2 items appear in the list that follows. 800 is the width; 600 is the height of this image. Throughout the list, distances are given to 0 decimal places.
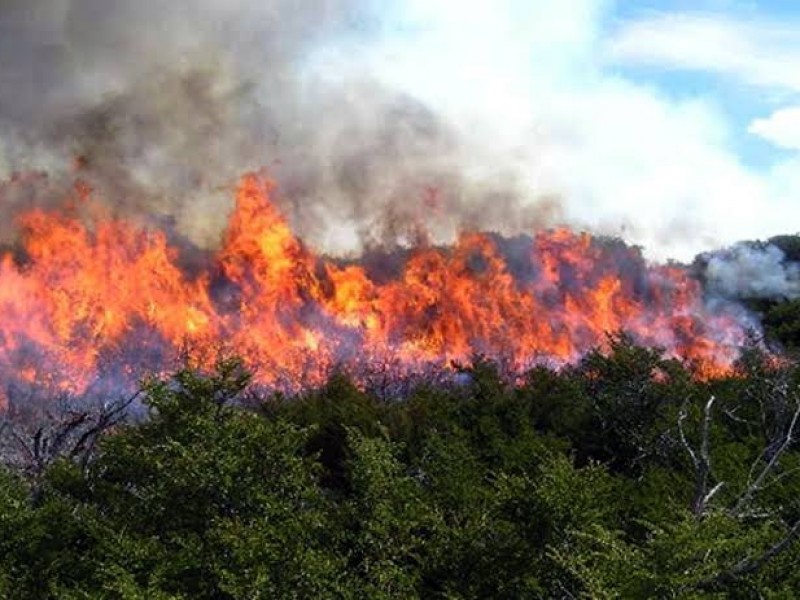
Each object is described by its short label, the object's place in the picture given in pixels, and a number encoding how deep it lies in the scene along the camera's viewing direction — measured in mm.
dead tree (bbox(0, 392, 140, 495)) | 26141
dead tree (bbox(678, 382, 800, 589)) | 15609
